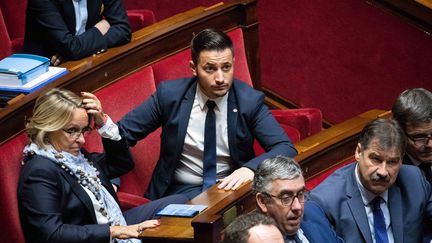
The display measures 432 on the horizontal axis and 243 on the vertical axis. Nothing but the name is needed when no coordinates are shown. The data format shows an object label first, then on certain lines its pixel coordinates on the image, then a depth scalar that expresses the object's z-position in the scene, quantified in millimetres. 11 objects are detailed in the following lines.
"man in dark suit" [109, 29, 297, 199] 15523
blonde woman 15018
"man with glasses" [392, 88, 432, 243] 15243
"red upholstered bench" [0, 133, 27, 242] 15121
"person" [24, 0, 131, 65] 15815
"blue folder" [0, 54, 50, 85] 15440
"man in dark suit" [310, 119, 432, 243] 15018
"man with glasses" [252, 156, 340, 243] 14745
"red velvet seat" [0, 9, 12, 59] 16436
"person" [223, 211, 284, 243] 14251
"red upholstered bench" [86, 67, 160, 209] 15678
